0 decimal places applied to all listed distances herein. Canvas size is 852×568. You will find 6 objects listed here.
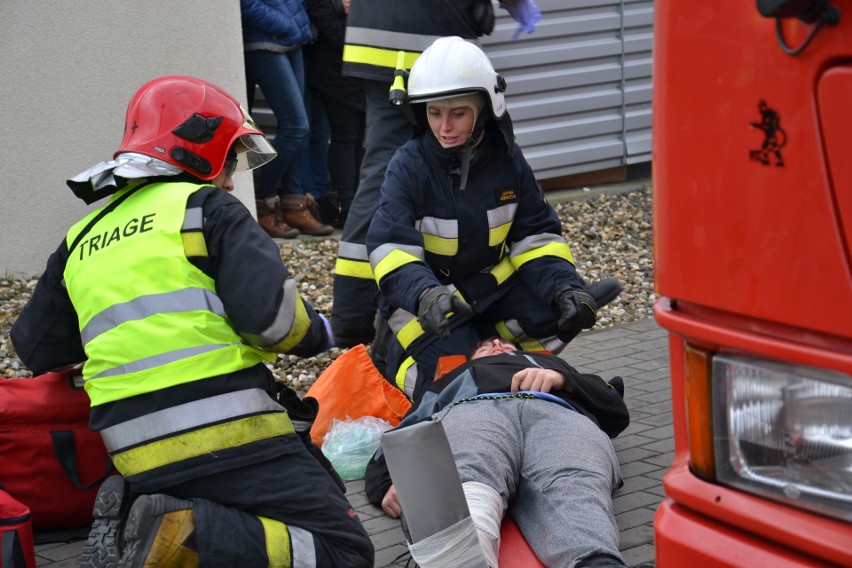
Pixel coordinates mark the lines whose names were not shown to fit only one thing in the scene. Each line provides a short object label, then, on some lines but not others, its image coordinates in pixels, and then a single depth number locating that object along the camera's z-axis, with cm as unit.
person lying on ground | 634
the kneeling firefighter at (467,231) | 870
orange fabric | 882
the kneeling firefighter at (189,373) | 587
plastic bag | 839
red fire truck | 299
